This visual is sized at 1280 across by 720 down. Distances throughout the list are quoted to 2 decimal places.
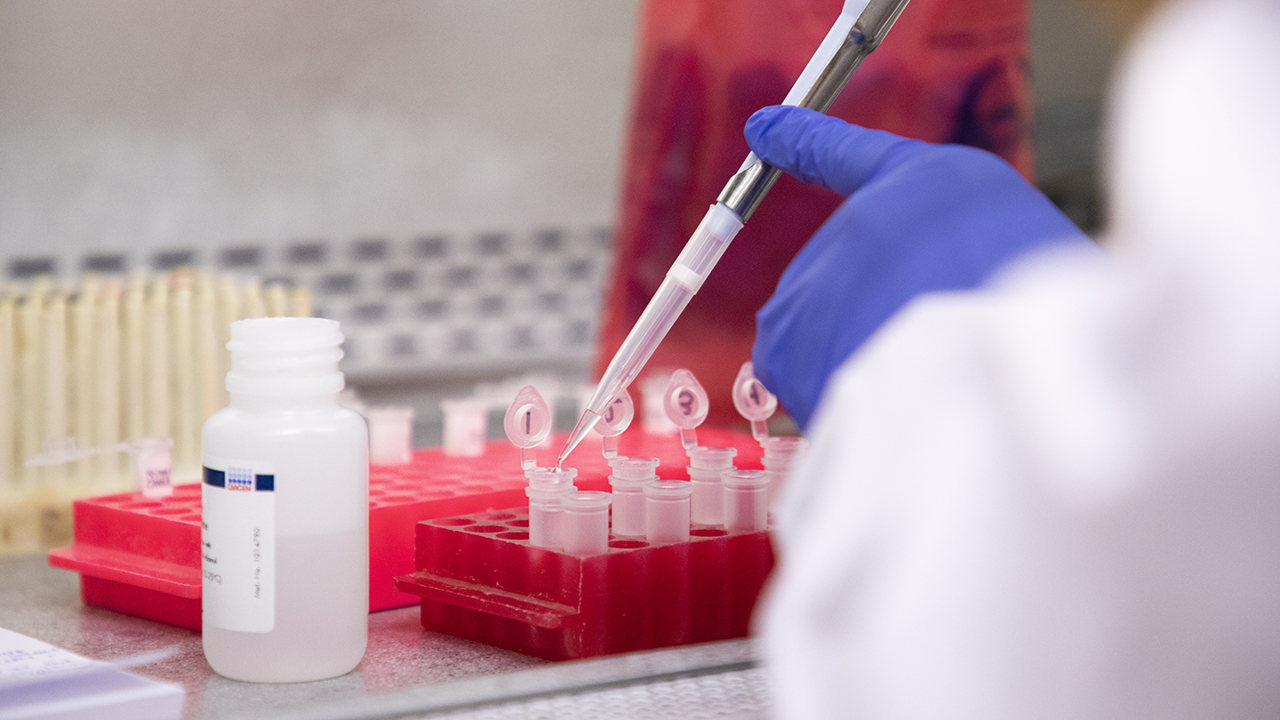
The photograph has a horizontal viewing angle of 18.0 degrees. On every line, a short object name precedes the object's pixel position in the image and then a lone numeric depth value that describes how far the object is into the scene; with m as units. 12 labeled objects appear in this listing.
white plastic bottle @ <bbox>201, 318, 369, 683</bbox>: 0.99
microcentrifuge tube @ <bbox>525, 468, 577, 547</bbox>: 1.02
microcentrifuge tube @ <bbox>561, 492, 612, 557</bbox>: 1.01
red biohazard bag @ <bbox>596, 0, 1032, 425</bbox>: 1.64
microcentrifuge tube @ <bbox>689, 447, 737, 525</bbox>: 1.05
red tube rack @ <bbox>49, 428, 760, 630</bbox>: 1.04
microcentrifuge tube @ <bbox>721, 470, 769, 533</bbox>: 1.04
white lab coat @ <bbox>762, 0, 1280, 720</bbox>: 0.89
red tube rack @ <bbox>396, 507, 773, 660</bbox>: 1.01
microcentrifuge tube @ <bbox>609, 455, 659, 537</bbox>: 1.03
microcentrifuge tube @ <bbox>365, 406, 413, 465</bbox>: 1.12
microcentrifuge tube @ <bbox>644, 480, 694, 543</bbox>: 1.03
